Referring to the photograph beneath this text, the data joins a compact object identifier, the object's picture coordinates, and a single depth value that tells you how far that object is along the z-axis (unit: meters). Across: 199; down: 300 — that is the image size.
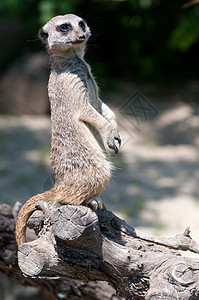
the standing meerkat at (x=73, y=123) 4.30
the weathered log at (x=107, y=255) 4.00
